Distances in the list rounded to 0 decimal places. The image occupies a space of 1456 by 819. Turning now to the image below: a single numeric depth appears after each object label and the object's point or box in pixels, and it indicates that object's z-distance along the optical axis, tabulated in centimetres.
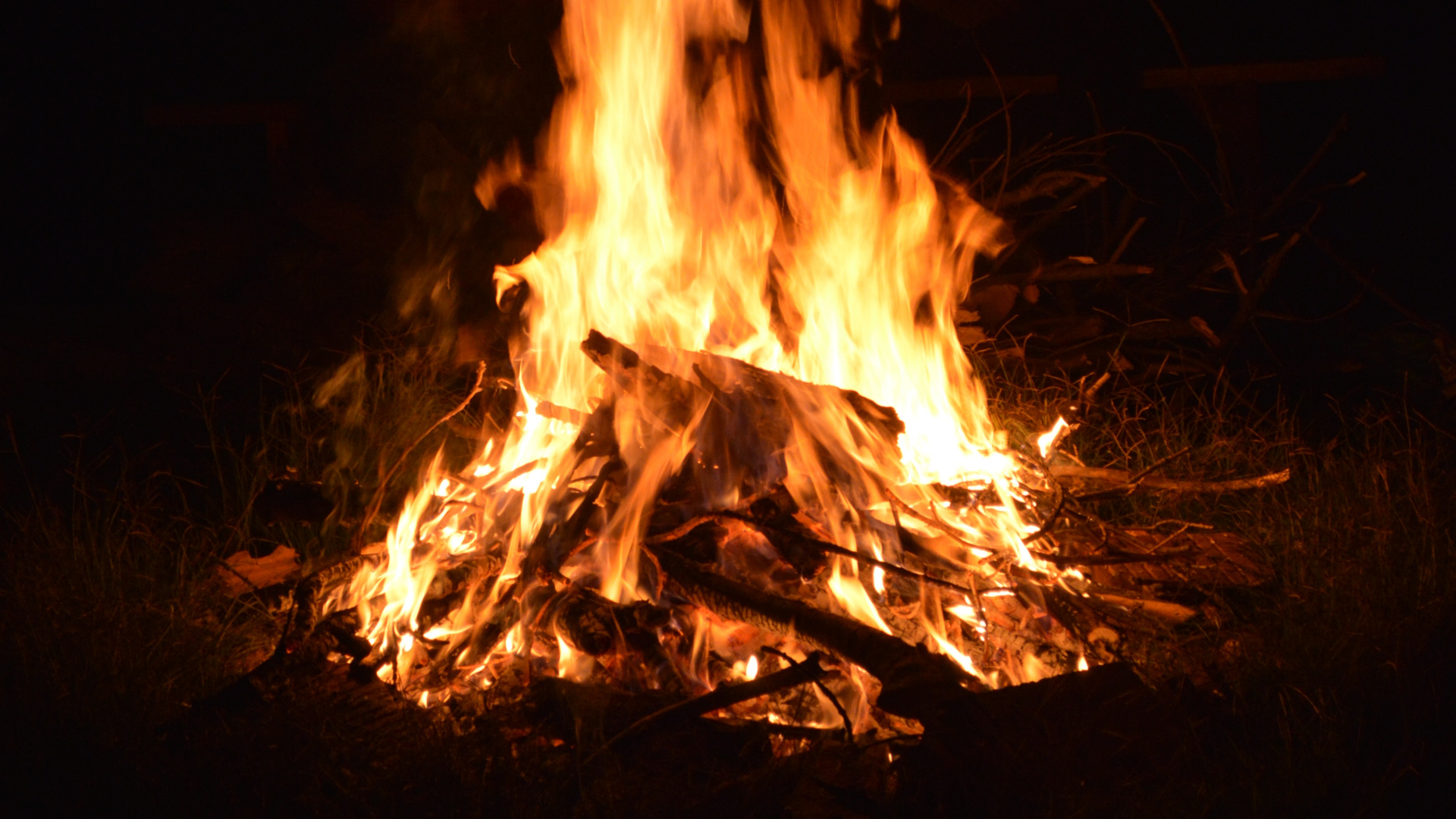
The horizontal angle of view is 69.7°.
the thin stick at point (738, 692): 246
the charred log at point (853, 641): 230
